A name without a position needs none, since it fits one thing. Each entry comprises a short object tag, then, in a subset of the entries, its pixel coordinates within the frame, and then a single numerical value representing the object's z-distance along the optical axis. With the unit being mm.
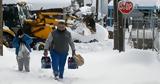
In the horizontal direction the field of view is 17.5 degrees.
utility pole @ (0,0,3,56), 16828
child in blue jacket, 14555
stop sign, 21812
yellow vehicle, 26938
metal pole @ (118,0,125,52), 21859
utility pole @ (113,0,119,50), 23956
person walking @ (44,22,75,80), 13539
